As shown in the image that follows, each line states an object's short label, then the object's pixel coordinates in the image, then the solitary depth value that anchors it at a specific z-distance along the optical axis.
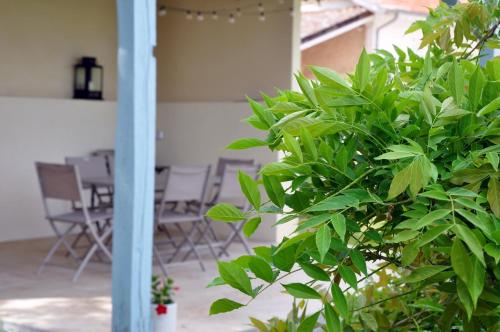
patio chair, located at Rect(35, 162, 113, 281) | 6.55
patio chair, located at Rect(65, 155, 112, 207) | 7.97
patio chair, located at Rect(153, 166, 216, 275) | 6.87
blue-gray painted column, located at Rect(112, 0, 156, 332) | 4.44
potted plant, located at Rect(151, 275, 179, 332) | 4.98
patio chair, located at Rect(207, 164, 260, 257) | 7.36
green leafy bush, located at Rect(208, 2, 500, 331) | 1.08
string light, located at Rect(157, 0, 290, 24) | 8.98
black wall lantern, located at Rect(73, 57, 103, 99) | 9.43
